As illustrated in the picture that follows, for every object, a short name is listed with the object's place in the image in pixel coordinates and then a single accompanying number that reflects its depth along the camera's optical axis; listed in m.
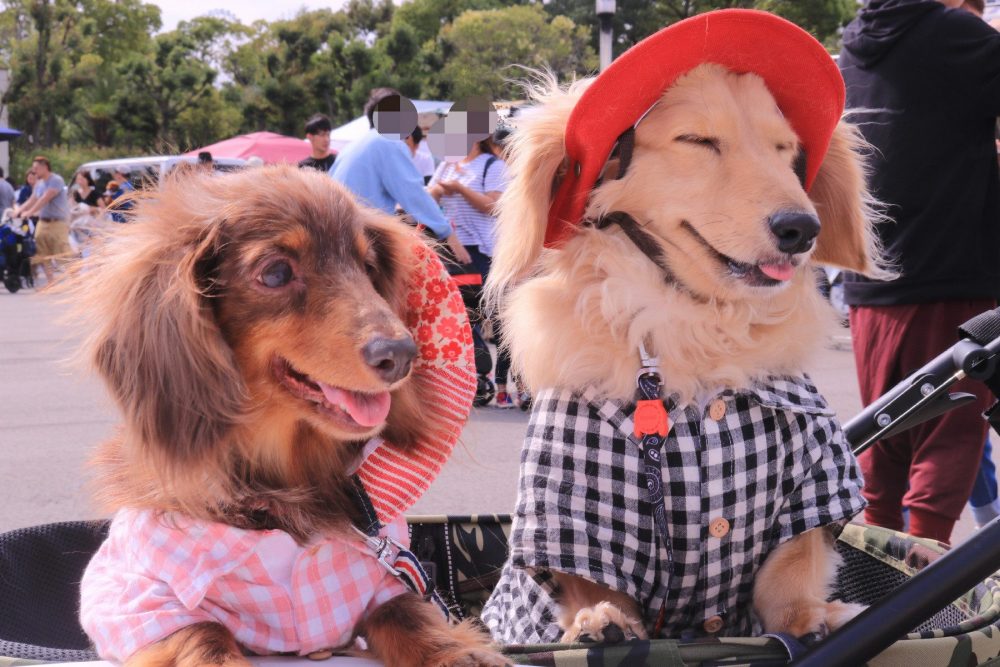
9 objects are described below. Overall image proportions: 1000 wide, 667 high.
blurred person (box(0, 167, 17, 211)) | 16.33
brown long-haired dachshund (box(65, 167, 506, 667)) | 1.64
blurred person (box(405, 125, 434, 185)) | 7.27
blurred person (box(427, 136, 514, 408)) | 6.69
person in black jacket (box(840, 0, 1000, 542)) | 3.04
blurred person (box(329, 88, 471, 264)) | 5.44
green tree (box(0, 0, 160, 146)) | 44.12
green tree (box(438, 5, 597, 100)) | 45.70
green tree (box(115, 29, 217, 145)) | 45.88
